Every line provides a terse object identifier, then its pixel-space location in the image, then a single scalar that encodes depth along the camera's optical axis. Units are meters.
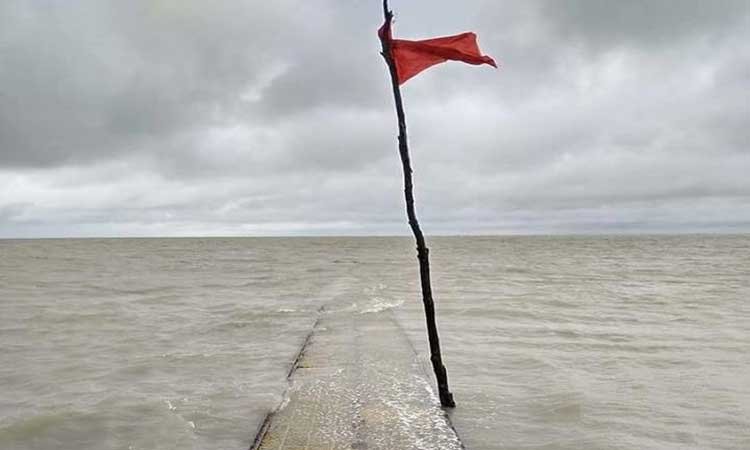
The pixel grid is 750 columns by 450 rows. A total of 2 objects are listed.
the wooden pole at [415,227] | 6.53
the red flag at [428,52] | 6.25
